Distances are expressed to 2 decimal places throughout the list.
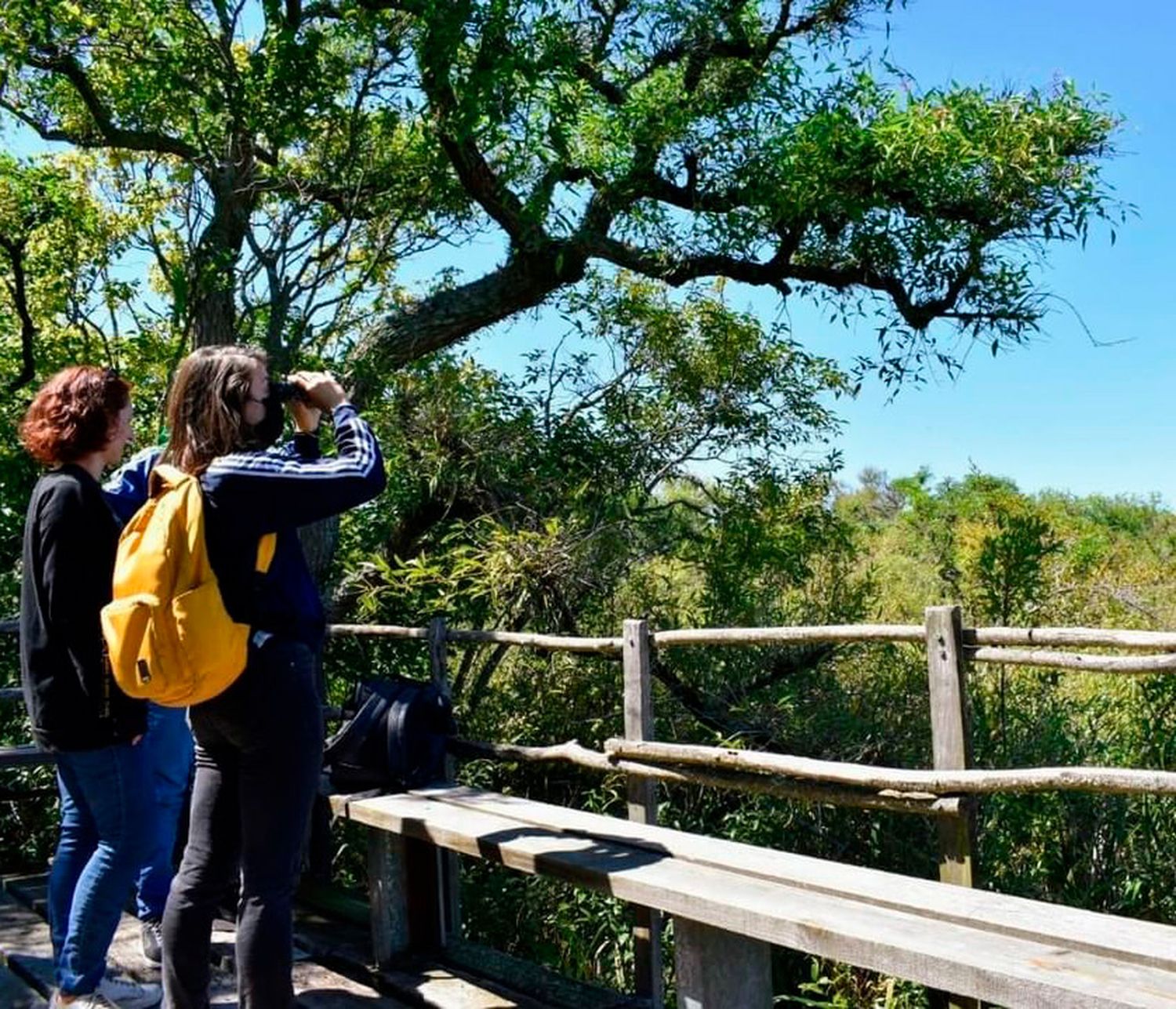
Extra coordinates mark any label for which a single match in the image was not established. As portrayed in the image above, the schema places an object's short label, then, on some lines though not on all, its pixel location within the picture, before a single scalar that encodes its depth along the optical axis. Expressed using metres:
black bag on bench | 4.03
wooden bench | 2.14
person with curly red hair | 2.95
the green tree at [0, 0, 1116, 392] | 5.97
